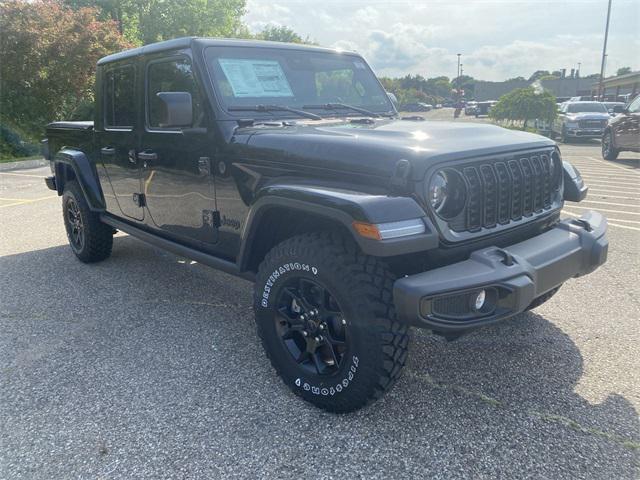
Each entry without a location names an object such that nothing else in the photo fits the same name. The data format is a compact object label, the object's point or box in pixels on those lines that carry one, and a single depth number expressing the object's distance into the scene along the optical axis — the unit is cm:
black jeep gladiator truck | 230
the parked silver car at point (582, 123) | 1867
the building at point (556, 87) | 5948
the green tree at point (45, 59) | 1498
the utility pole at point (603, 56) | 3680
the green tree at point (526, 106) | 2201
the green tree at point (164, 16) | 2838
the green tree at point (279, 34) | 4114
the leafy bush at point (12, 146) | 1487
